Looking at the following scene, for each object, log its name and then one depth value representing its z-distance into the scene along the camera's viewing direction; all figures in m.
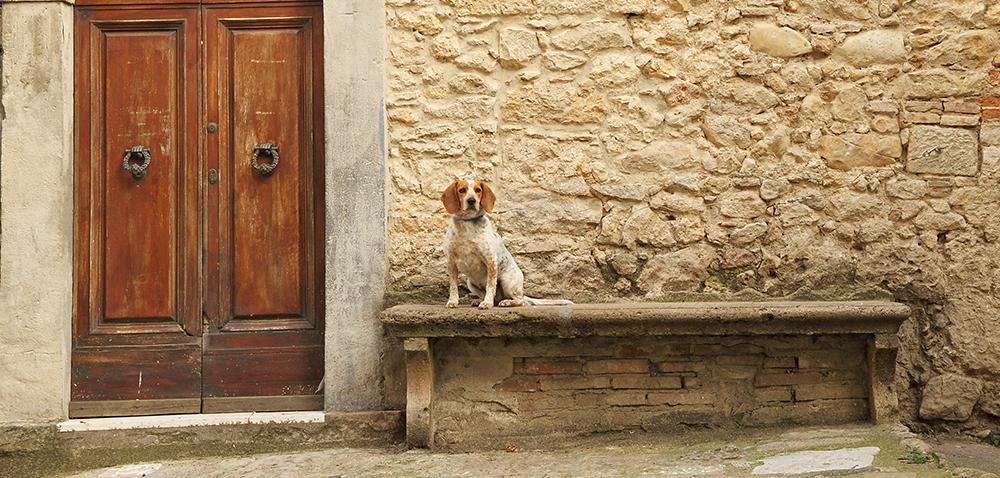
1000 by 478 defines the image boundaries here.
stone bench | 4.63
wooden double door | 4.96
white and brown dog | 4.30
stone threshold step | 4.70
